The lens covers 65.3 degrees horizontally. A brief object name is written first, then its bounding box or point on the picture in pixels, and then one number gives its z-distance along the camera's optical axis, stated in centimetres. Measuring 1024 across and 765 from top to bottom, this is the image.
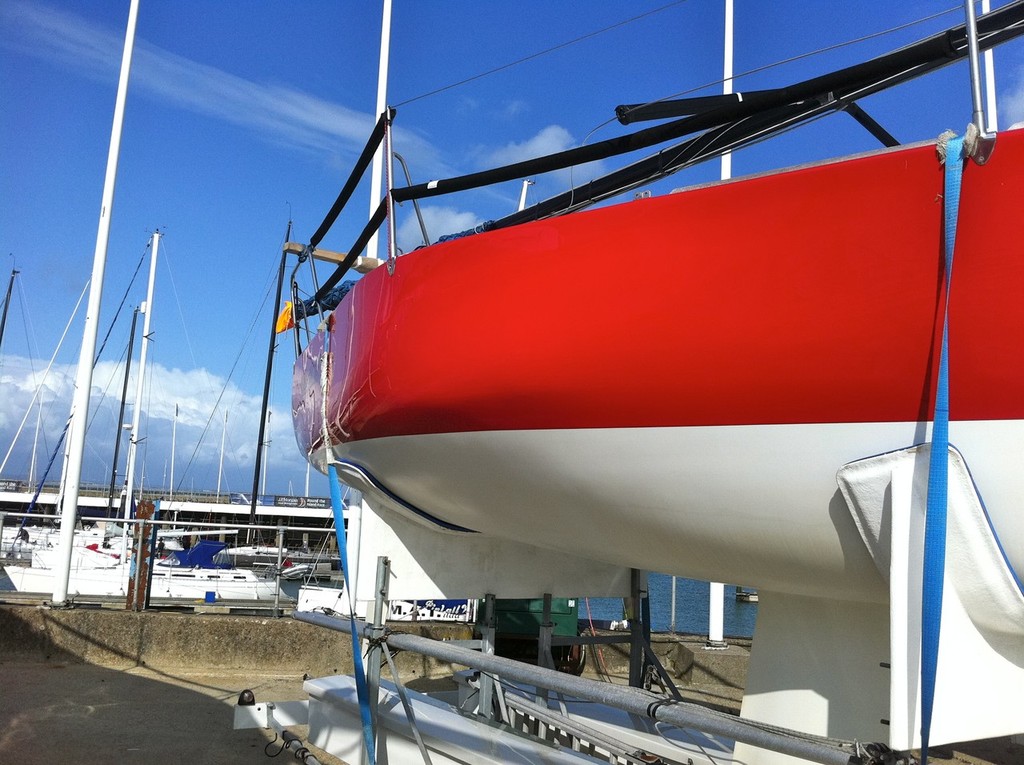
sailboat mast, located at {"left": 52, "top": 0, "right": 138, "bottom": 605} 695
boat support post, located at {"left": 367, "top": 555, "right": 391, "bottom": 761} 324
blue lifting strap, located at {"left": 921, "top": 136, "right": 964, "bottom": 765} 163
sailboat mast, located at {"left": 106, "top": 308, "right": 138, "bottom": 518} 2261
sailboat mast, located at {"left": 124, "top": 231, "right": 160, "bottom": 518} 1841
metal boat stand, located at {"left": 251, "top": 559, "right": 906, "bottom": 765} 179
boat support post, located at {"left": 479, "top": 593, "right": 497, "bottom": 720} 366
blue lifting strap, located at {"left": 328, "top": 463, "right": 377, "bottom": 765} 325
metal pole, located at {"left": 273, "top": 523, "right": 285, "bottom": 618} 701
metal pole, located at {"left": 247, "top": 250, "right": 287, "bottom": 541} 1066
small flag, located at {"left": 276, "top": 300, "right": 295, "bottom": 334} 457
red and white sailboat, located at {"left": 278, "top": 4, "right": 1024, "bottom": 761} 169
